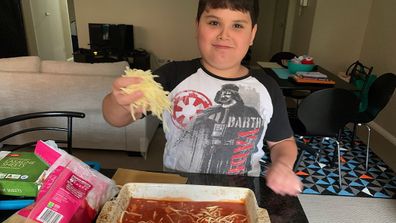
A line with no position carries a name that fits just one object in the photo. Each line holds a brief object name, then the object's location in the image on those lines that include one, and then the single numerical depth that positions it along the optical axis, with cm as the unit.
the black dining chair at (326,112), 206
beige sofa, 250
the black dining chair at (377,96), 242
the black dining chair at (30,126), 264
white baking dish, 72
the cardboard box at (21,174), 70
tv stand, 506
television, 511
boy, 89
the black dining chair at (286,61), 306
